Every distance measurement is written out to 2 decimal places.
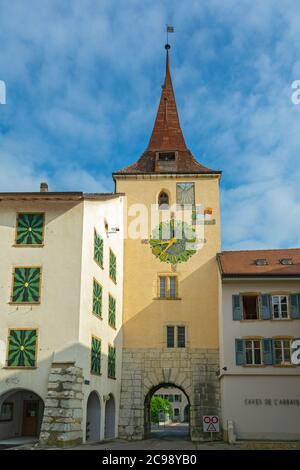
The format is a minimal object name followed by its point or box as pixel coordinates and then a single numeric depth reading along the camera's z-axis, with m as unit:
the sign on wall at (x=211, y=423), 27.66
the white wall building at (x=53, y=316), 22.27
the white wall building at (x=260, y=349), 28.06
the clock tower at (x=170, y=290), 31.41
